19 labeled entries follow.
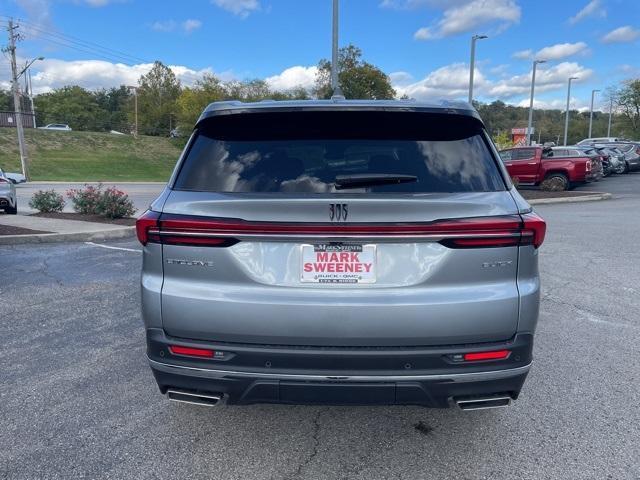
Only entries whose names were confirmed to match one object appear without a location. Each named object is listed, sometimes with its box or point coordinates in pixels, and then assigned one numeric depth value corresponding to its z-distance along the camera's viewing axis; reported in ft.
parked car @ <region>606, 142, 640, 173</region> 109.09
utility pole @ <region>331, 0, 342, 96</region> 46.91
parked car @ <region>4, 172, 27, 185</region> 111.27
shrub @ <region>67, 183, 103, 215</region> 42.52
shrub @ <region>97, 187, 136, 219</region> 41.27
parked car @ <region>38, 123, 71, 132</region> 244.22
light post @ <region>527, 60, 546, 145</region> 124.57
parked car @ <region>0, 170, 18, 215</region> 46.66
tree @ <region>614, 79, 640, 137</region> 241.96
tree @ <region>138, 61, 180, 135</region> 246.92
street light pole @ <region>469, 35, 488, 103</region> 89.74
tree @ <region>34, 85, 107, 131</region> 321.93
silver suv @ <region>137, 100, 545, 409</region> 7.96
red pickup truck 69.26
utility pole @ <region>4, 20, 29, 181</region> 126.00
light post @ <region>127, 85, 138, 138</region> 249.38
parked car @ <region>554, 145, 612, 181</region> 73.56
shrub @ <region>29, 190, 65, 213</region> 45.57
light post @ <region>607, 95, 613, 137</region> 250.57
